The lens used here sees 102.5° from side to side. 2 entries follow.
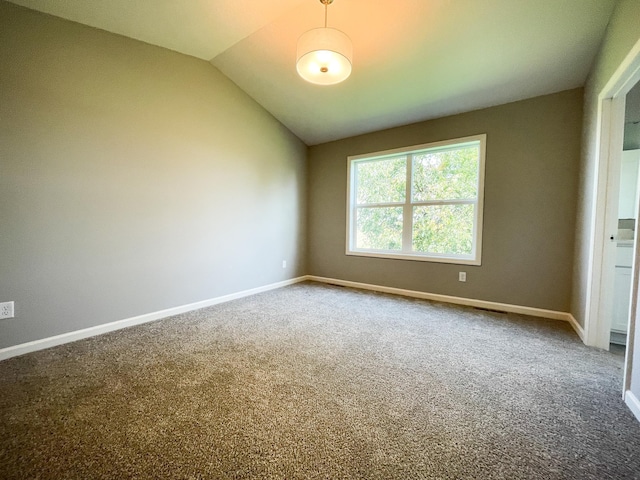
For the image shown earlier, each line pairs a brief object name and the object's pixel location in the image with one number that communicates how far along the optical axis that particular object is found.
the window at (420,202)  3.22
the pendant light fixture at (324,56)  1.72
